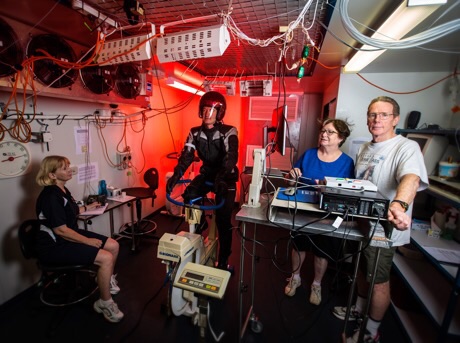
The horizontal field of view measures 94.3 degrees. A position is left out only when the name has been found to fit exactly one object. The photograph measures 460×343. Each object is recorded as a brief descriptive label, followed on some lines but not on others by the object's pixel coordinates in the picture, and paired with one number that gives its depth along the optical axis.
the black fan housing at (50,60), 1.55
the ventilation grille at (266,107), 3.91
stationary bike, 1.16
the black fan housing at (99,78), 1.92
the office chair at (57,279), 1.67
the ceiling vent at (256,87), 2.77
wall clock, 1.70
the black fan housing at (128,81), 2.29
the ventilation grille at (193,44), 1.33
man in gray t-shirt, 1.33
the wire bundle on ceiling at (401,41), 0.93
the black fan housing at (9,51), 1.37
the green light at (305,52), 1.58
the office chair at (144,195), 2.75
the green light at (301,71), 1.77
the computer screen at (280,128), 1.37
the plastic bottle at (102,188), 2.60
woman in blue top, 1.73
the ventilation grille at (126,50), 1.52
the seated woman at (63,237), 1.66
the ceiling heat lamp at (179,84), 2.62
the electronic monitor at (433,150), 1.91
